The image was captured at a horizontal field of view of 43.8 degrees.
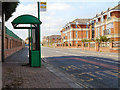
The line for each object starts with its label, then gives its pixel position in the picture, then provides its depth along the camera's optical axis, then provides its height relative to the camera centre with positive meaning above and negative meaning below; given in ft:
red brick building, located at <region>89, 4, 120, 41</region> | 143.46 +20.20
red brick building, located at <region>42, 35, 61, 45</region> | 489.26 +11.66
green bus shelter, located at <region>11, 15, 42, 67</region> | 34.76 -1.02
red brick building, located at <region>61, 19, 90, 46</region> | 246.47 +19.00
